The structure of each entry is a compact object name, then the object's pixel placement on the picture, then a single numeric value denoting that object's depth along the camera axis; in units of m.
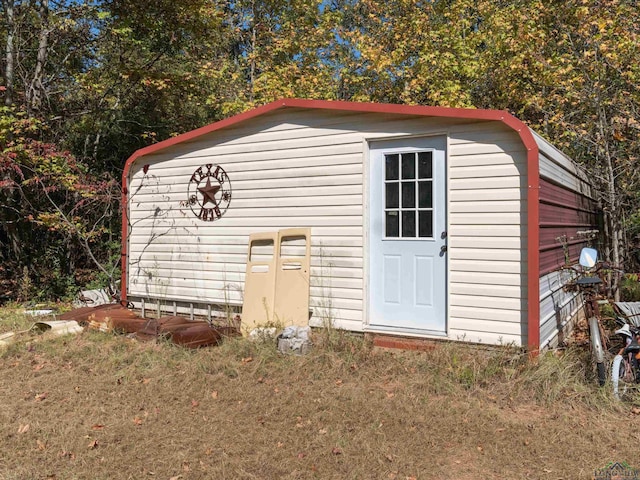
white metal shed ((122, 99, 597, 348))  5.04
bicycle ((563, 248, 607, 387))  4.31
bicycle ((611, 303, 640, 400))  4.16
